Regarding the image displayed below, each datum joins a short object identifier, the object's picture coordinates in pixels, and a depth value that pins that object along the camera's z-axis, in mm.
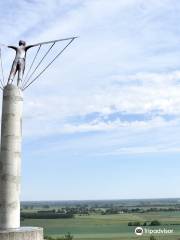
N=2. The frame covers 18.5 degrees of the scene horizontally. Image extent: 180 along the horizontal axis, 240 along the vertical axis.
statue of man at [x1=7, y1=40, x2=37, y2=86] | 21656
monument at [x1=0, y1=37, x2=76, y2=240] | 19422
